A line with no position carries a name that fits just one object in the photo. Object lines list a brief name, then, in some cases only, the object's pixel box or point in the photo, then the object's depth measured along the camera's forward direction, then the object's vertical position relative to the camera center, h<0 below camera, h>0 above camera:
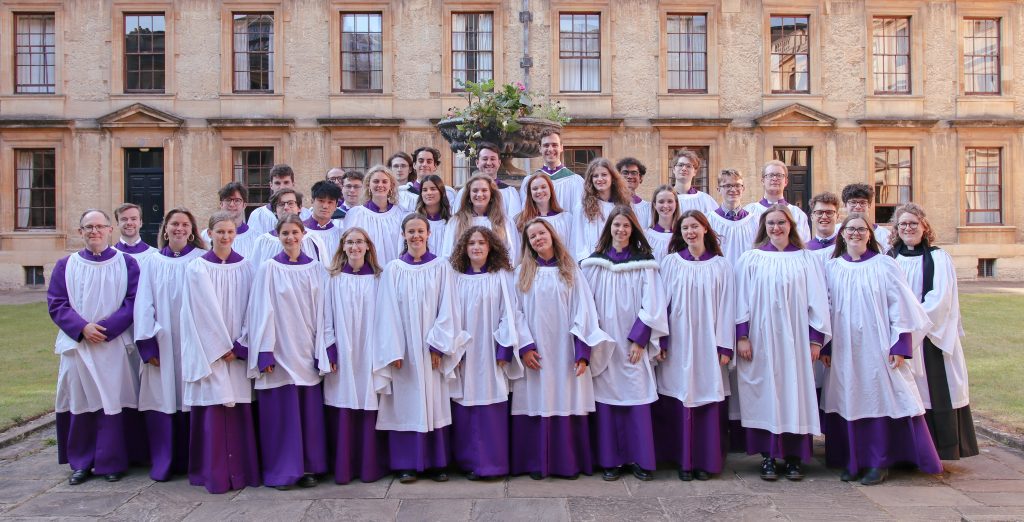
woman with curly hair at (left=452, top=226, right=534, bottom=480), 5.43 -0.69
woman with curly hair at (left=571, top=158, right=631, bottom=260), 6.56 +0.50
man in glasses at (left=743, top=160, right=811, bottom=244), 6.68 +0.65
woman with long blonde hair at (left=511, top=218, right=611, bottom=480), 5.42 -0.74
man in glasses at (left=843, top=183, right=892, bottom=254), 6.14 +0.49
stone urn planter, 8.84 +1.40
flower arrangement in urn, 8.66 +1.57
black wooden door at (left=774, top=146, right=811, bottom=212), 20.88 +2.33
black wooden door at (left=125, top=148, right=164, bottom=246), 20.20 +1.96
